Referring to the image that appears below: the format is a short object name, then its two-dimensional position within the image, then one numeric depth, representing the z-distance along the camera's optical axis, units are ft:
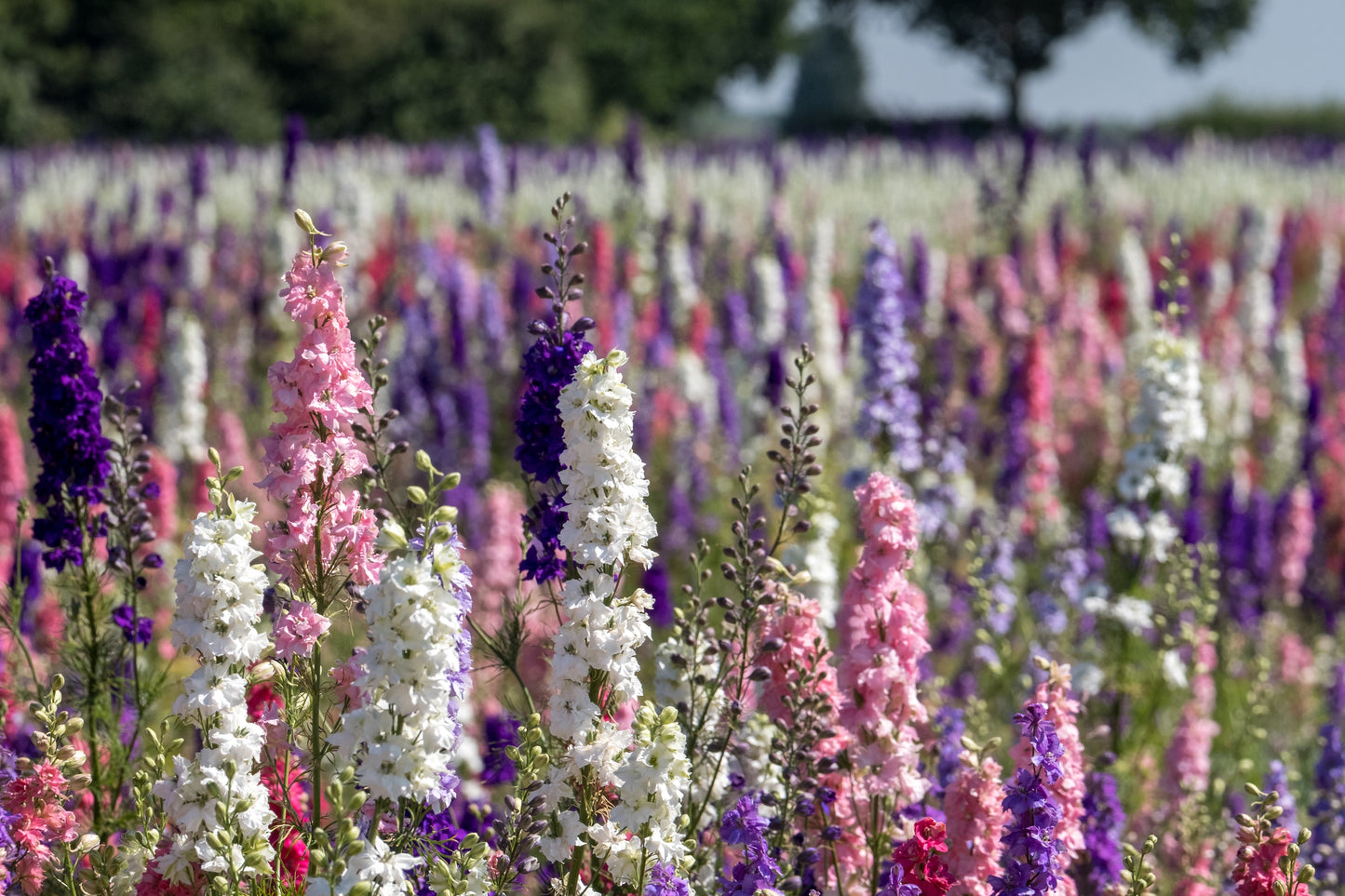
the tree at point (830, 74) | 209.58
